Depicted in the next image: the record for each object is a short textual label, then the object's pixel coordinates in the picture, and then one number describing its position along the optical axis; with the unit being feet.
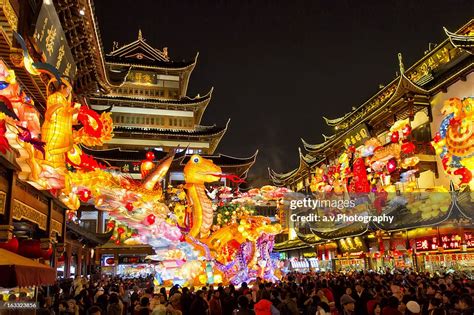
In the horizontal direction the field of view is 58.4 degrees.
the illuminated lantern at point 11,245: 19.62
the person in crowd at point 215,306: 25.34
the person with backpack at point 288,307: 21.90
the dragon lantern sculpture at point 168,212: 34.04
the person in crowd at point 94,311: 17.15
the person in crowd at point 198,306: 23.11
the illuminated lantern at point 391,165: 74.95
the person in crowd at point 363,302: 22.82
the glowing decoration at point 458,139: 60.44
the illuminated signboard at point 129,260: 108.17
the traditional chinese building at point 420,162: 60.64
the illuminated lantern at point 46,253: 24.27
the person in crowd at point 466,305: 17.47
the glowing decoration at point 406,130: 74.84
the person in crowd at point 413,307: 17.18
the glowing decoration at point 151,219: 45.62
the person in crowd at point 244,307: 20.07
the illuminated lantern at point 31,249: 23.49
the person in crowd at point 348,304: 20.53
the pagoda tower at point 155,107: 128.16
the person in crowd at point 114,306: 22.26
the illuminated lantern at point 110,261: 105.75
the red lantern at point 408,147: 70.79
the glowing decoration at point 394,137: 75.71
